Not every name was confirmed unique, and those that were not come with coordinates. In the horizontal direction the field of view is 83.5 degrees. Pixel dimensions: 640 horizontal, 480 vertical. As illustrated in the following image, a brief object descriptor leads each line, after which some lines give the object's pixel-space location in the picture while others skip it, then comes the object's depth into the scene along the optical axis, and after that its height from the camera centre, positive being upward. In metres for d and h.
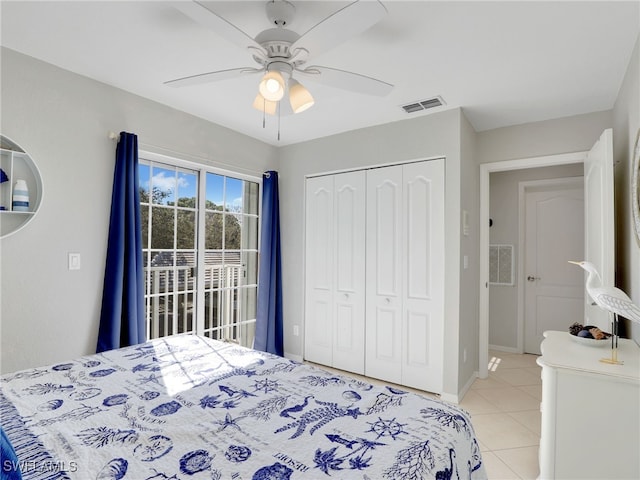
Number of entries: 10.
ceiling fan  1.42 +0.92
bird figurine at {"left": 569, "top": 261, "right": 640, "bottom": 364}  1.72 -0.28
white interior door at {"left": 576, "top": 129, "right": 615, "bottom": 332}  2.33 +0.24
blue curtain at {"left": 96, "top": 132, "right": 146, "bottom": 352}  2.62 -0.11
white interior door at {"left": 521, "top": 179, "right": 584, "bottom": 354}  4.40 -0.13
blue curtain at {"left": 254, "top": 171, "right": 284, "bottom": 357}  3.99 -0.35
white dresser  1.66 -0.81
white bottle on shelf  2.21 +0.30
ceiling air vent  2.97 +1.23
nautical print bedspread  1.05 -0.64
